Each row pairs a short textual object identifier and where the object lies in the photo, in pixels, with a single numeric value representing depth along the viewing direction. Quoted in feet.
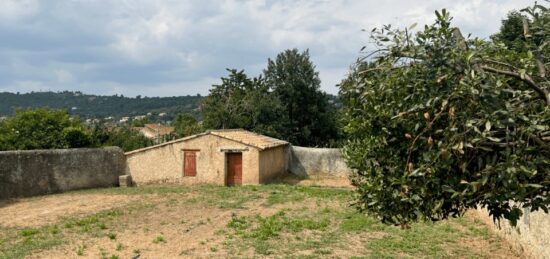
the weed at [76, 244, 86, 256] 31.22
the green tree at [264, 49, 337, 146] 108.37
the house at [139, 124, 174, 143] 182.19
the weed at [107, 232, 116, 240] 35.60
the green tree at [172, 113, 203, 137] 99.18
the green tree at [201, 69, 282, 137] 99.30
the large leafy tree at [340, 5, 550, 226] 10.38
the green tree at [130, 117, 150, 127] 222.89
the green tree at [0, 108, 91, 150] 79.05
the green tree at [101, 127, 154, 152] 94.28
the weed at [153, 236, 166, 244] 34.60
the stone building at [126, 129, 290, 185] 69.51
